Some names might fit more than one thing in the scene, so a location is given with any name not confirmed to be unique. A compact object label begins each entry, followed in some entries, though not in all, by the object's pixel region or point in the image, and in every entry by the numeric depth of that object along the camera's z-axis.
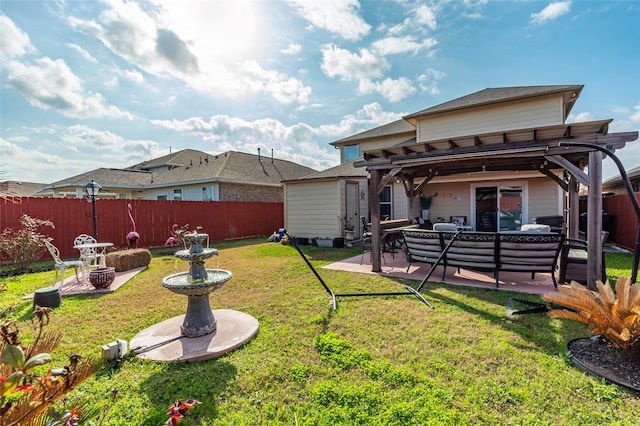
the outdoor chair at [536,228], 7.04
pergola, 4.74
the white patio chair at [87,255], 6.72
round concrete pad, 3.20
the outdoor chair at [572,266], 5.37
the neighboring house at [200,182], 16.61
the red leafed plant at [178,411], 1.30
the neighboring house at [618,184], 12.47
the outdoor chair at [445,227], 6.77
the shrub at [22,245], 7.56
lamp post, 8.43
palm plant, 2.82
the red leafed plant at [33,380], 0.98
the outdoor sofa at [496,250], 5.24
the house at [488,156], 5.21
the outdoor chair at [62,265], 5.88
